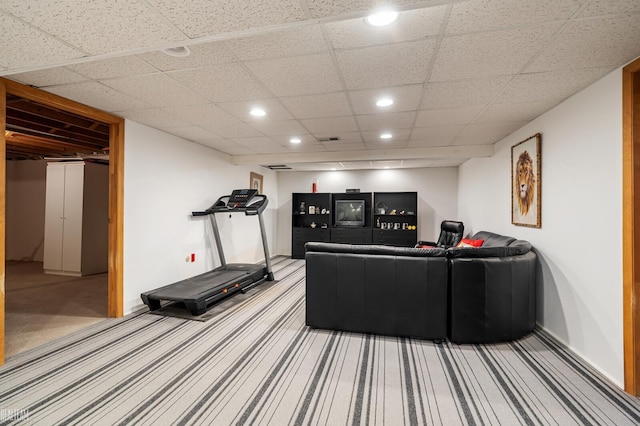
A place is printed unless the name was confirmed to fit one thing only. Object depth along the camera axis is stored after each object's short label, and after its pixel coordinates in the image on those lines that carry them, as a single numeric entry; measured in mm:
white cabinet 5352
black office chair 5473
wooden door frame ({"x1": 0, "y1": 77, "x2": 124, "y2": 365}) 3244
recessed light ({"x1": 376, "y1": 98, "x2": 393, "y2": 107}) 2802
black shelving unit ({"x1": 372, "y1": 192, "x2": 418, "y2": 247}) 6918
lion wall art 3119
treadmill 3383
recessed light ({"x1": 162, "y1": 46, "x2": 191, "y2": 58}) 1915
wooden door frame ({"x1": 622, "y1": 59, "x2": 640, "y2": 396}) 1937
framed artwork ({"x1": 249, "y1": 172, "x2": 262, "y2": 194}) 6398
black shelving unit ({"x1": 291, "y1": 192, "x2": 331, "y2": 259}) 7406
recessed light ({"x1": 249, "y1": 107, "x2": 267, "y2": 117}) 3080
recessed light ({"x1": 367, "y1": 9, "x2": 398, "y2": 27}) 1565
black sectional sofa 2594
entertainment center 6984
